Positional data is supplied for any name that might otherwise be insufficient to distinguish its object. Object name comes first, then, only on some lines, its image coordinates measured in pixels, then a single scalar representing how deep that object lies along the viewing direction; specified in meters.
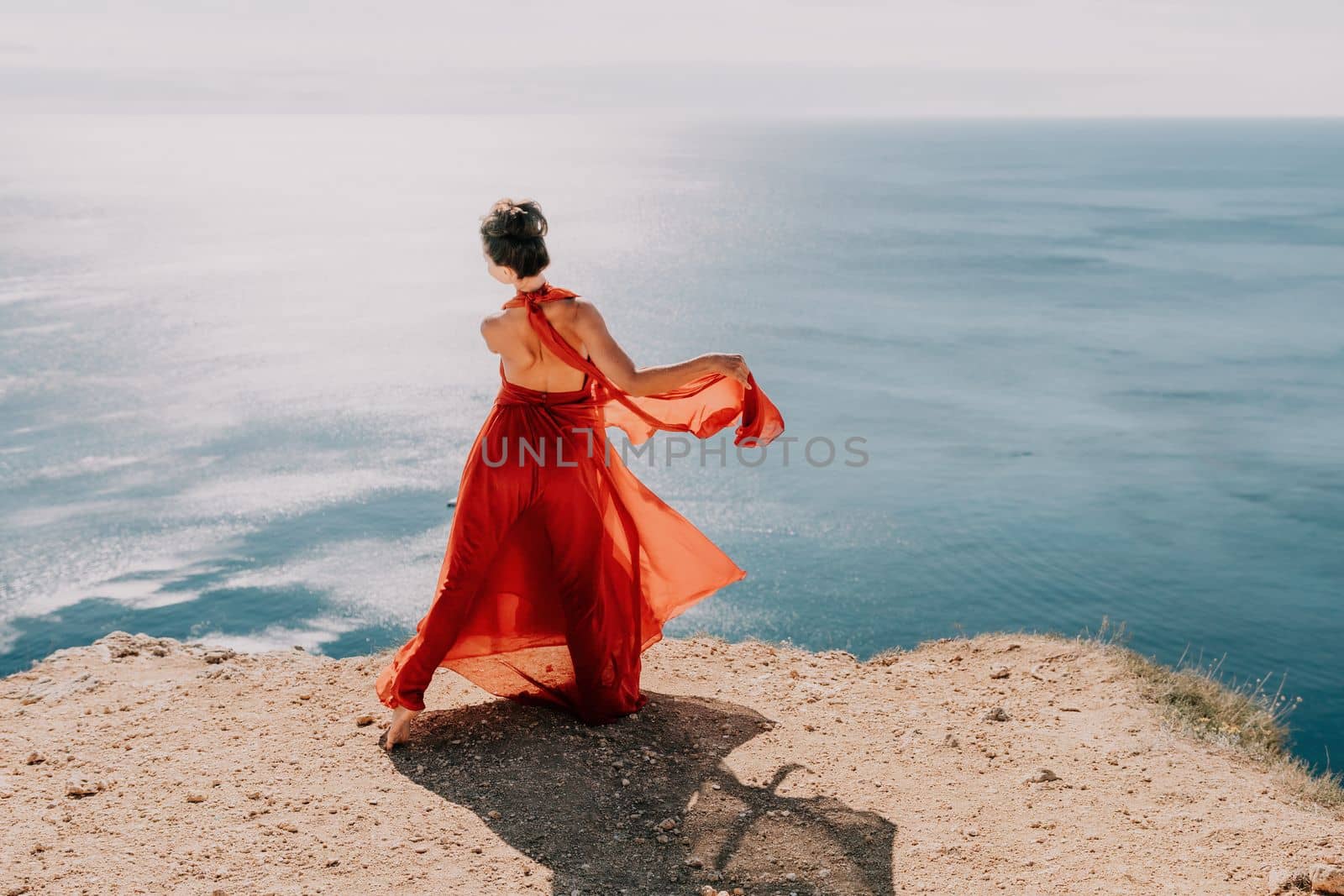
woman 5.30
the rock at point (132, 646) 8.27
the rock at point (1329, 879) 4.21
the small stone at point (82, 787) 5.23
